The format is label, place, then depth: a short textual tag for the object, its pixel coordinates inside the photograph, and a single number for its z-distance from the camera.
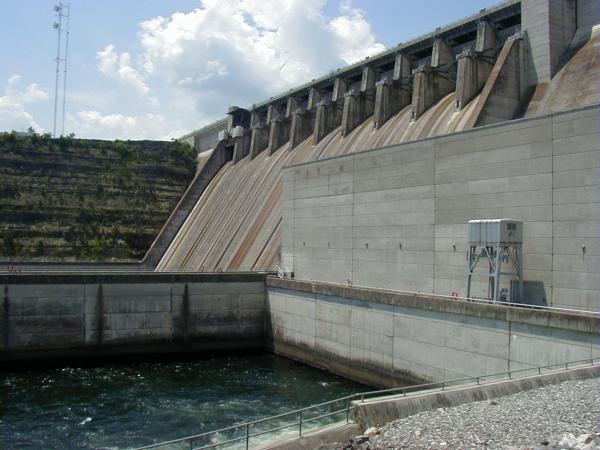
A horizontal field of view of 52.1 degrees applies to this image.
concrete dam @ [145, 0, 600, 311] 18.61
